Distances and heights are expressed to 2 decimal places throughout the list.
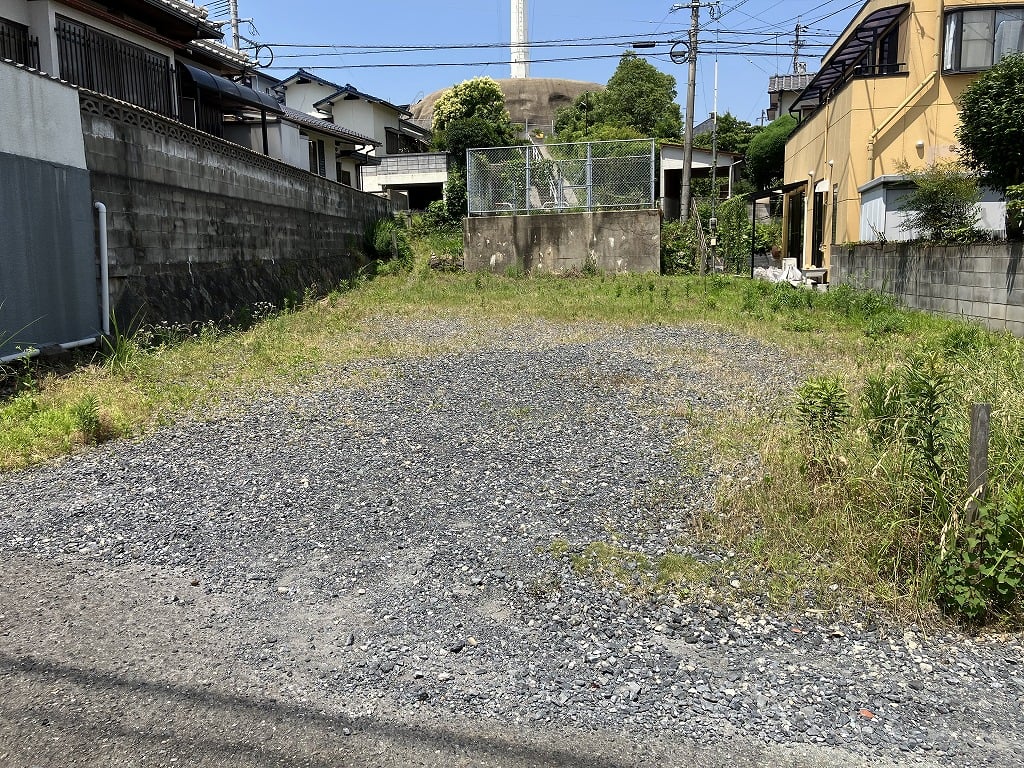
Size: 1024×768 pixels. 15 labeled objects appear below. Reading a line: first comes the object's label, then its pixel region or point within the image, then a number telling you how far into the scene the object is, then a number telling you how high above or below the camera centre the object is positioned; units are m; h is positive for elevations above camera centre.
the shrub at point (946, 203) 9.17 +0.81
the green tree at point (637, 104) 34.03 +7.74
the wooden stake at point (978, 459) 2.83 -0.73
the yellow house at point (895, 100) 12.61 +3.03
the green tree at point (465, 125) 22.17 +5.33
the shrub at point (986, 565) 2.77 -1.11
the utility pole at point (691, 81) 17.56 +4.44
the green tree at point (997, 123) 8.29 +1.61
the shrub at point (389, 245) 17.94 +0.68
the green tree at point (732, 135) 32.44 +5.89
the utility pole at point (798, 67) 32.97 +8.89
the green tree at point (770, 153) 26.34 +4.15
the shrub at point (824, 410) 3.87 -0.73
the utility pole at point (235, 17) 21.02 +7.18
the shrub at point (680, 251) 16.83 +0.43
